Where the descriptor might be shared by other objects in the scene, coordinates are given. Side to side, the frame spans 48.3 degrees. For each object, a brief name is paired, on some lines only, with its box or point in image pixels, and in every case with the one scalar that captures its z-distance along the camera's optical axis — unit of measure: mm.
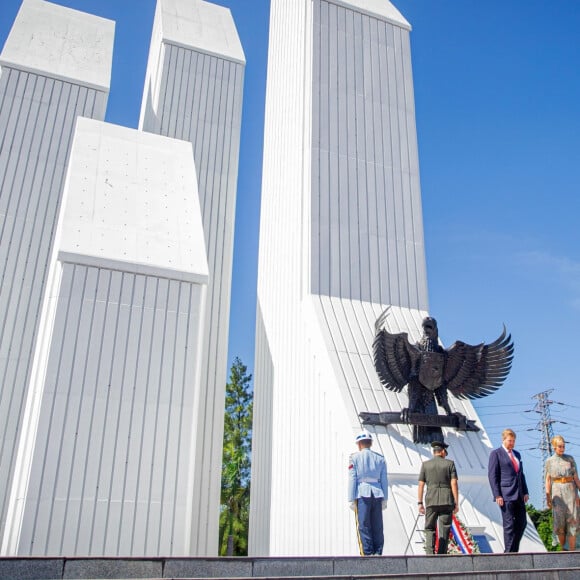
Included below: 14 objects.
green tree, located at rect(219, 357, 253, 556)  25891
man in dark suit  7035
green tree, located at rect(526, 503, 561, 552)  29862
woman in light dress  7047
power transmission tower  39031
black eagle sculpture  10766
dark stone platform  4953
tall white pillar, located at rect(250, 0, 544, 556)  10453
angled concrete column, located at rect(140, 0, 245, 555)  14898
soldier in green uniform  6852
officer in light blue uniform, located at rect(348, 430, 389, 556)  7047
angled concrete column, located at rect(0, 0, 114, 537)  13930
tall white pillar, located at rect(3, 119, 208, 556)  8477
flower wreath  7904
